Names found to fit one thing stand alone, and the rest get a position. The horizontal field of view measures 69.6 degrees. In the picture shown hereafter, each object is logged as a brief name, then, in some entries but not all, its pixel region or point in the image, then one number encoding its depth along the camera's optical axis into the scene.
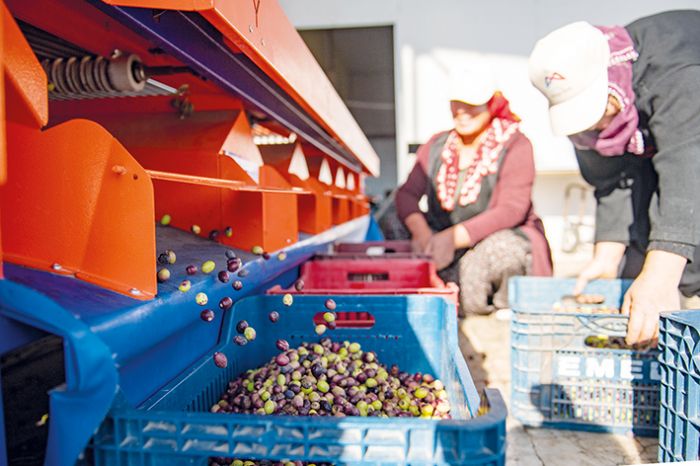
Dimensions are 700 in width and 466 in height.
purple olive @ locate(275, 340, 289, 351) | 1.28
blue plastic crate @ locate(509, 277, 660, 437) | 1.59
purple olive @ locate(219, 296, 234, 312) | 1.17
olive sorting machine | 0.72
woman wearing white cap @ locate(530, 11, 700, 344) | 1.43
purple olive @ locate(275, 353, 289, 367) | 1.31
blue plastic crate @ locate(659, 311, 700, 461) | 1.06
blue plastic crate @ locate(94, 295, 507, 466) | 0.66
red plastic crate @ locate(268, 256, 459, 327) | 2.03
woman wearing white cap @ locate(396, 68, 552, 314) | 2.62
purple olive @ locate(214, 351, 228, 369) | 1.17
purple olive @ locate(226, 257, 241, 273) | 1.24
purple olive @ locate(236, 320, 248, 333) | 1.31
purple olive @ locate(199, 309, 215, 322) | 1.07
